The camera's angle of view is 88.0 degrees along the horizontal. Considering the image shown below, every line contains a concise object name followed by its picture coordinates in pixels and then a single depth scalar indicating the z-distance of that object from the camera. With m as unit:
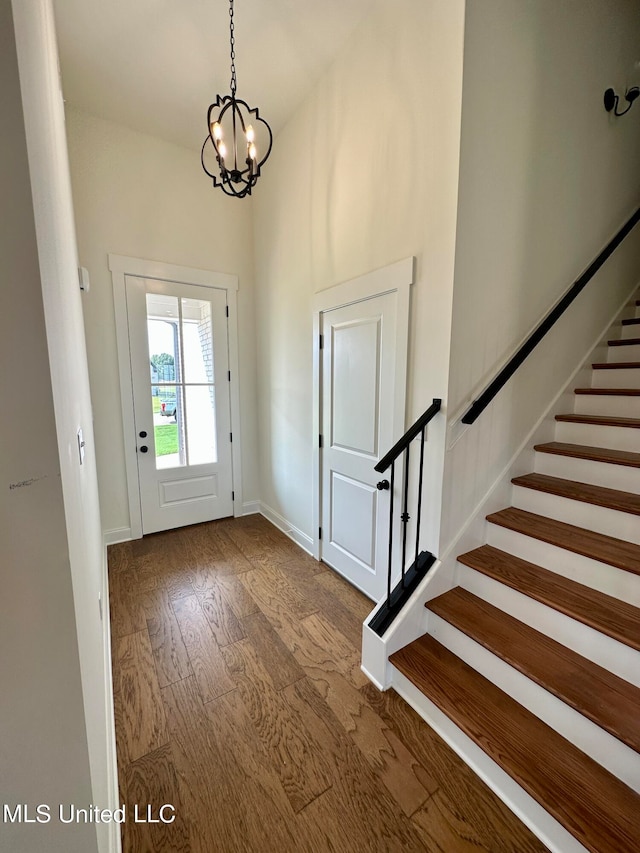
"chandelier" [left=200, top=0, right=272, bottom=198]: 1.61
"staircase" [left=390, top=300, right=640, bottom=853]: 1.05
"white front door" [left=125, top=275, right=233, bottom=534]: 2.90
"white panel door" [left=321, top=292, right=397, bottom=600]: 1.98
